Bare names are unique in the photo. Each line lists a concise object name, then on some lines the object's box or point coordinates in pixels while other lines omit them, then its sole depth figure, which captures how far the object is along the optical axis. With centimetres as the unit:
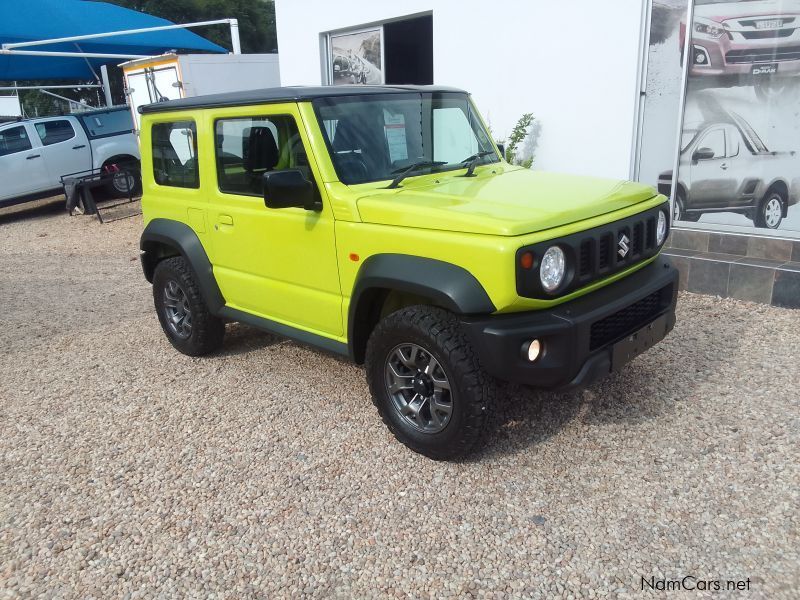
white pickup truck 1234
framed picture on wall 887
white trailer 1096
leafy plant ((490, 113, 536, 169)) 682
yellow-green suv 290
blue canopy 1542
